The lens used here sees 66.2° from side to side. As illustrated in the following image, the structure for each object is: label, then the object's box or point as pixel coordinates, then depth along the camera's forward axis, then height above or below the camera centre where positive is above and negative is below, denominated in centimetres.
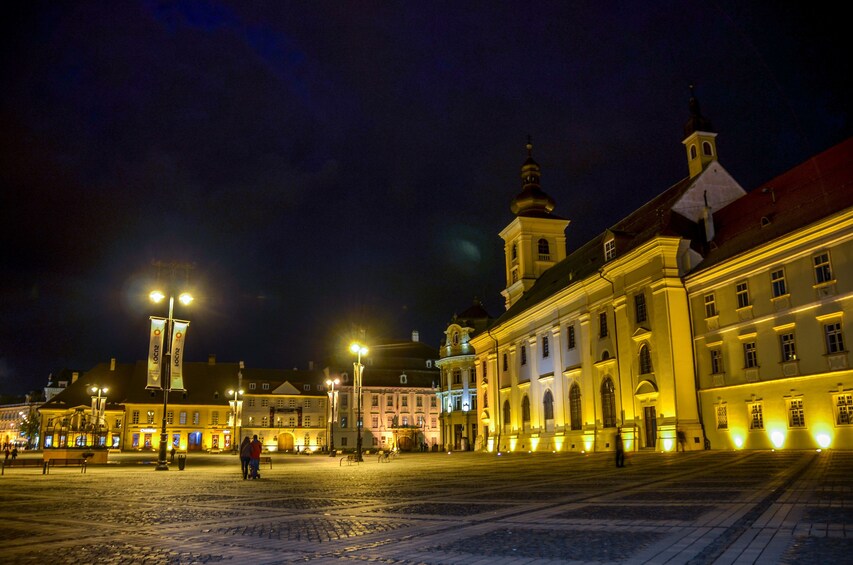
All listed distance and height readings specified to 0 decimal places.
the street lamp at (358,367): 3997 +327
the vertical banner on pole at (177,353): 2936 +312
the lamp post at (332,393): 5528 +227
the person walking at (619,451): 2316 -124
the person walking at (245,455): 2395 -124
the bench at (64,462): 3747 -221
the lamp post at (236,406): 7044 +153
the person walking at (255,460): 2391 -143
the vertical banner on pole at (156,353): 2914 +303
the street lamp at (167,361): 2964 +273
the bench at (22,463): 3658 -218
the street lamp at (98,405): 5712 +153
